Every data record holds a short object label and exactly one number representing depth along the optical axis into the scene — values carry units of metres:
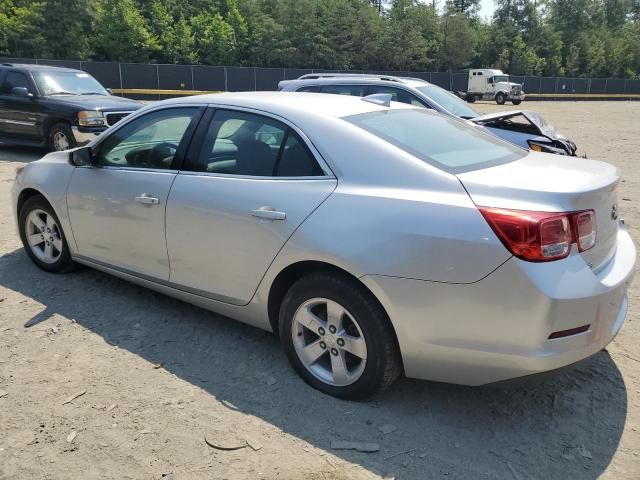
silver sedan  2.54
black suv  10.27
